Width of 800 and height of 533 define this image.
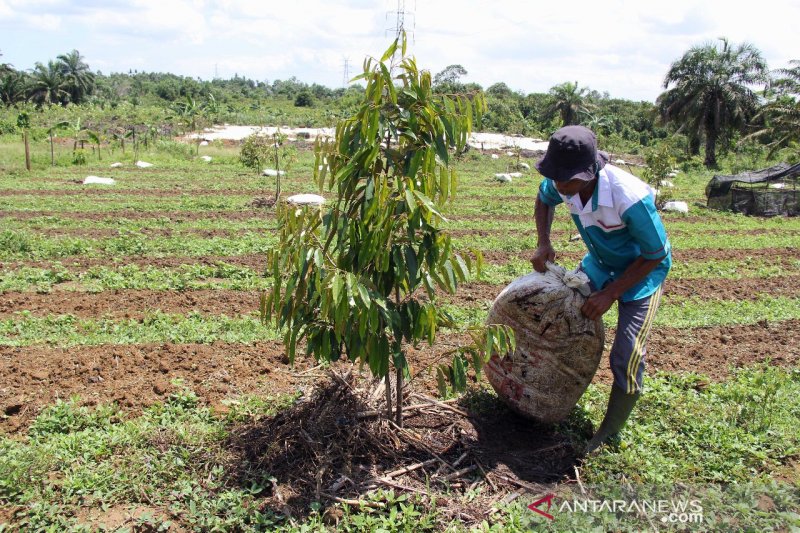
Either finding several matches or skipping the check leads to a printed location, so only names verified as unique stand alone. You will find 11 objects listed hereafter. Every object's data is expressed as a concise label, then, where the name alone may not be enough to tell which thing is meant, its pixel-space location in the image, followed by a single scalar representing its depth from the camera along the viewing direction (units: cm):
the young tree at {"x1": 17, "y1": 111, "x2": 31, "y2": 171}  2454
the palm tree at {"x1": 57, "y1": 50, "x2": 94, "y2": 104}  5478
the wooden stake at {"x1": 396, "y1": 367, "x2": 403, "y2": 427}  348
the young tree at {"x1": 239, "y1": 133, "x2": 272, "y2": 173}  1759
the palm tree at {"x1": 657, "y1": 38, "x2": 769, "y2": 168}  3478
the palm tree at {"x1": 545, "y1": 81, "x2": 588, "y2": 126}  4378
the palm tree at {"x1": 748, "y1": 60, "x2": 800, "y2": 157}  2761
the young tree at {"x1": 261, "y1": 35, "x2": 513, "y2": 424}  288
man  317
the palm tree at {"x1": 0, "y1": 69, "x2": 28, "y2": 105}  4950
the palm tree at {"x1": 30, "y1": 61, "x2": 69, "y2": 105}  5119
